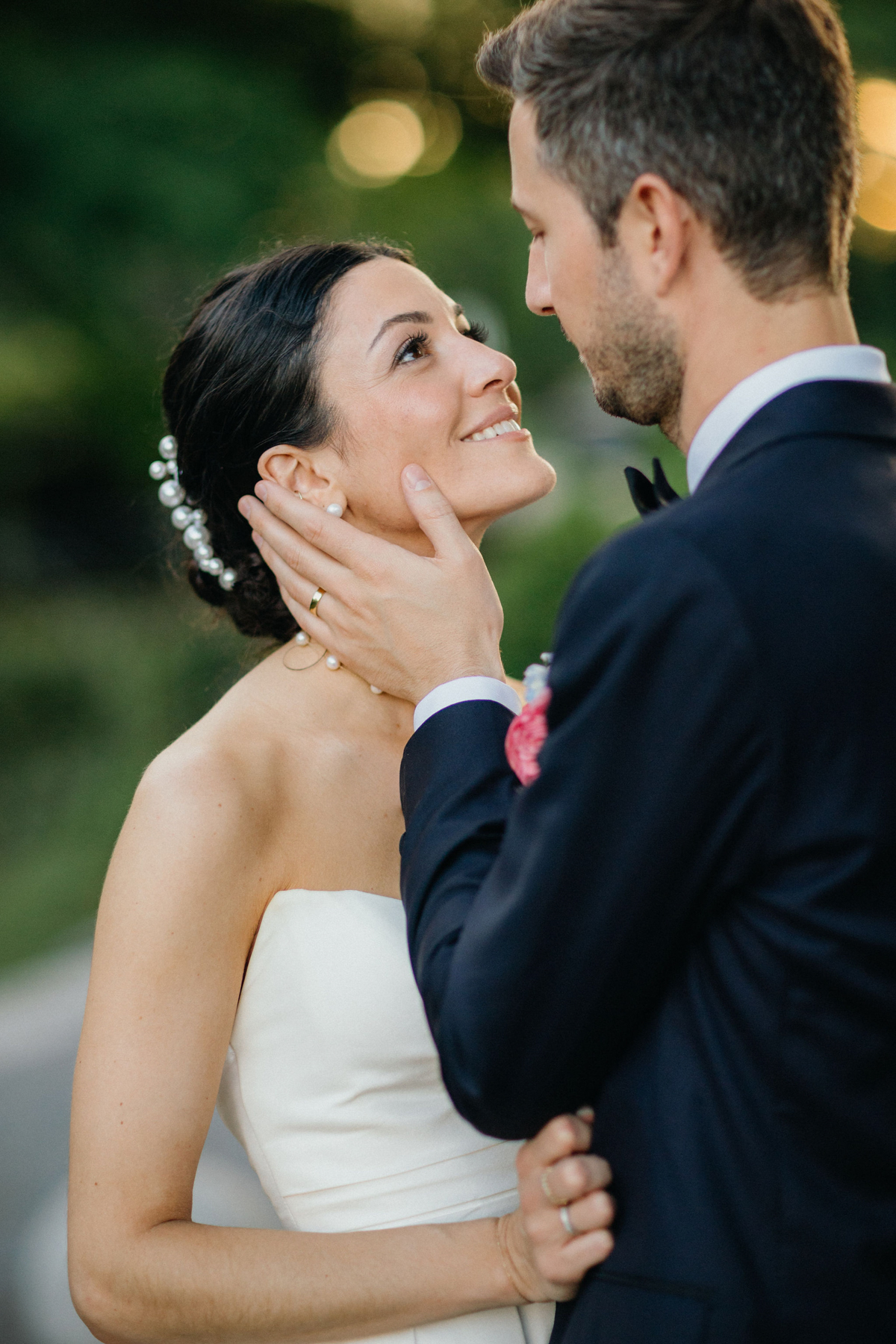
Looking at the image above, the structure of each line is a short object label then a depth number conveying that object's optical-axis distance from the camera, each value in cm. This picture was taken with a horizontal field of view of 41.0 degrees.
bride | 191
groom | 126
